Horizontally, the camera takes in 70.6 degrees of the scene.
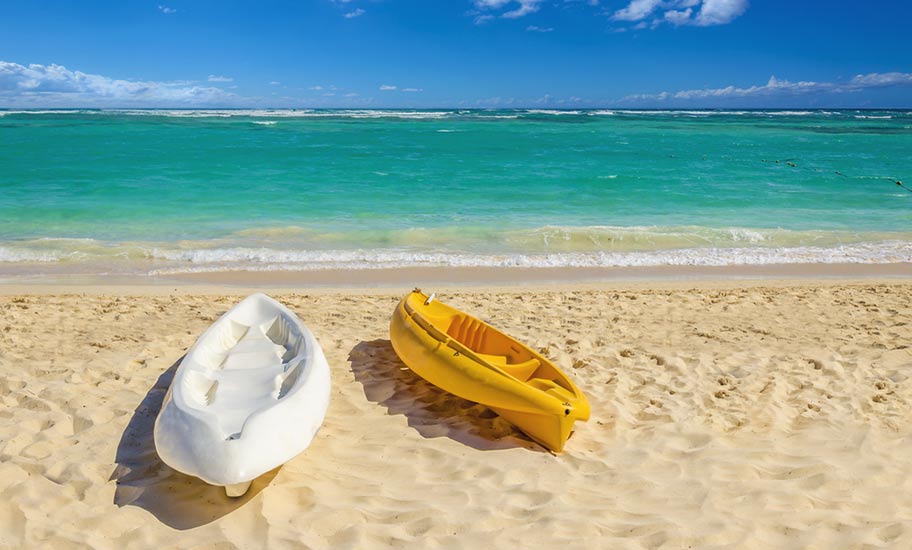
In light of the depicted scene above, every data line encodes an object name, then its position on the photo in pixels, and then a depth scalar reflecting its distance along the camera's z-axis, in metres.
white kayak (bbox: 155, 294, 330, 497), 3.74
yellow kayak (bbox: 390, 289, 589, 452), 4.73
